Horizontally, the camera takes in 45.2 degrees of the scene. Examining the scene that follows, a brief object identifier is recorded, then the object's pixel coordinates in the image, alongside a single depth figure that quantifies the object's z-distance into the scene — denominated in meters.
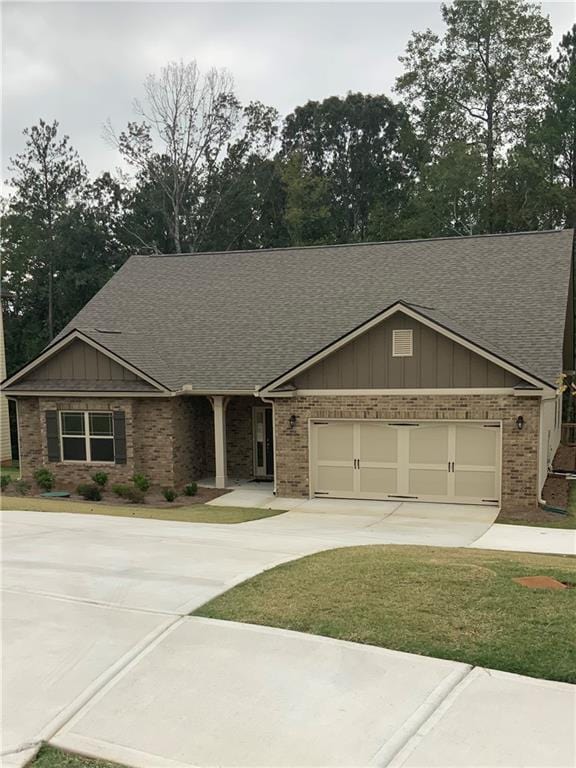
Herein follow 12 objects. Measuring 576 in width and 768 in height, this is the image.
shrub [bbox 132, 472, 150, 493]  16.92
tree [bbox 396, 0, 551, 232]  37.72
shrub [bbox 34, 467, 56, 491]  17.83
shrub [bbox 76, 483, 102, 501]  16.77
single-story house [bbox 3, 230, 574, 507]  15.19
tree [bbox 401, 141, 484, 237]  35.12
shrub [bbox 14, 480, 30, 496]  17.64
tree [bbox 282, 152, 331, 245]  42.47
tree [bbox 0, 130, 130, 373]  38.88
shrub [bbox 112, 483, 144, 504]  16.55
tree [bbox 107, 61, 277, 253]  37.88
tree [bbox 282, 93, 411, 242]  46.65
